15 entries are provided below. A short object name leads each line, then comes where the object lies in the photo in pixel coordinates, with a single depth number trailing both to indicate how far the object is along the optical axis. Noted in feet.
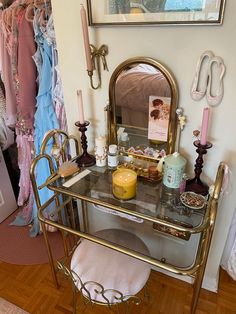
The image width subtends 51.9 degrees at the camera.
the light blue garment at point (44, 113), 4.10
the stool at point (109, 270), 3.16
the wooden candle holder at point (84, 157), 3.67
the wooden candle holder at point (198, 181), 3.01
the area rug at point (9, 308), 4.26
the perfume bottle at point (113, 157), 3.56
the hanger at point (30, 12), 3.98
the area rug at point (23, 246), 5.23
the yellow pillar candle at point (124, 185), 3.12
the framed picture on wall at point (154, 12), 2.52
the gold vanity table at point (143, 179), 2.80
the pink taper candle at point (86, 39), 2.79
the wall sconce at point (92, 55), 2.87
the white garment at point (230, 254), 4.45
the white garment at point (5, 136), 5.32
